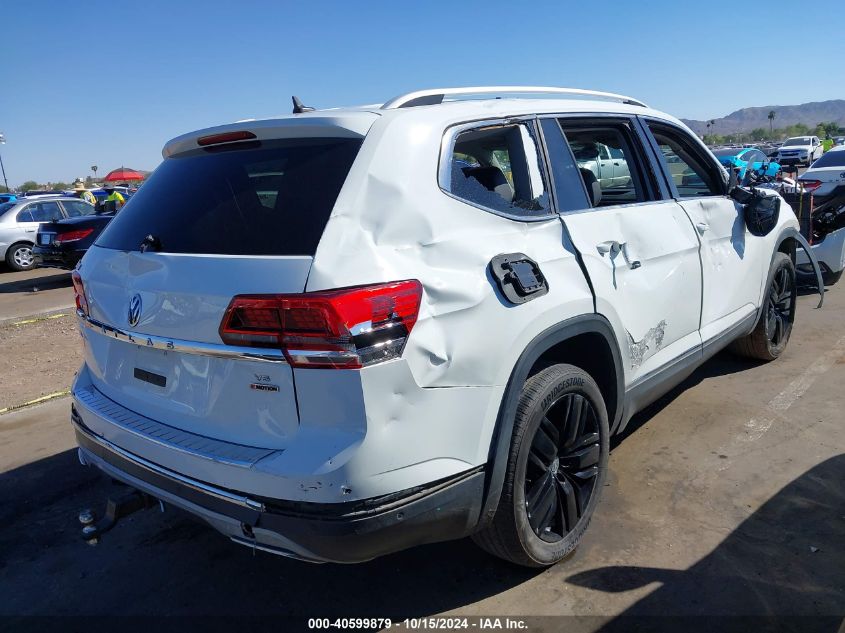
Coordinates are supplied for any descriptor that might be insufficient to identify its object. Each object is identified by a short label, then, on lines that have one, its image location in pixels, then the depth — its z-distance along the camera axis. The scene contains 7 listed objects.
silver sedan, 14.96
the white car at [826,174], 8.95
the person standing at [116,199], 17.36
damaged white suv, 2.06
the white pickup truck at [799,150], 36.27
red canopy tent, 42.59
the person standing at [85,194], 26.06
